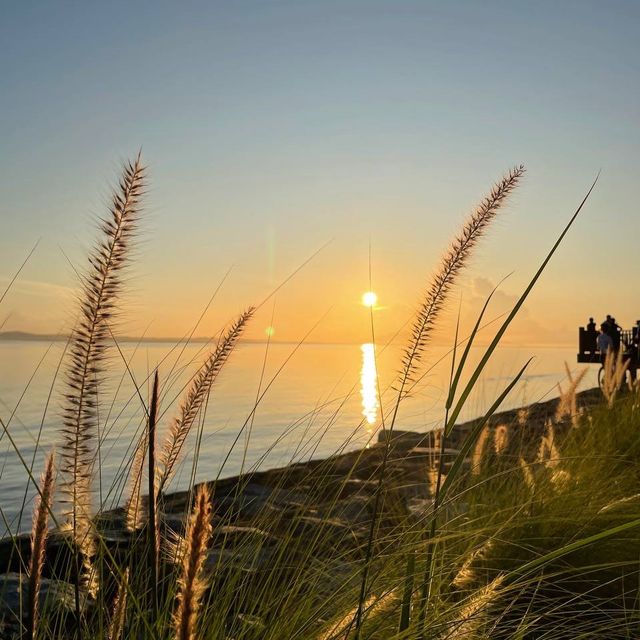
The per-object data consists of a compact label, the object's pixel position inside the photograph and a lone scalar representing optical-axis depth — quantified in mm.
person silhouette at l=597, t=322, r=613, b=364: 19875
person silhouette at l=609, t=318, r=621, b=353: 22266
